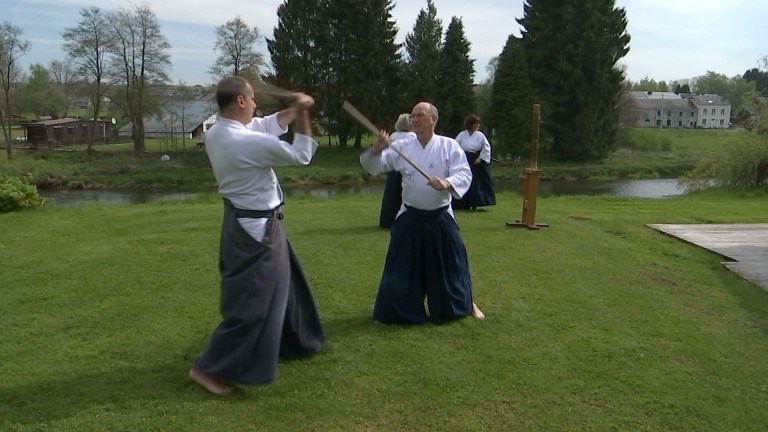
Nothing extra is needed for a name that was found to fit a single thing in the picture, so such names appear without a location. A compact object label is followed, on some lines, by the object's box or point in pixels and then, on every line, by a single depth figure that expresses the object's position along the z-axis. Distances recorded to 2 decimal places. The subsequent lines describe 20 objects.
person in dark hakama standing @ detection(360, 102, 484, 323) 5.11
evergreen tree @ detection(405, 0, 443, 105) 38.25
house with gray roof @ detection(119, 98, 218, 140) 41.67
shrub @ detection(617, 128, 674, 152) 47.75
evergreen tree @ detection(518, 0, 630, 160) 38.28
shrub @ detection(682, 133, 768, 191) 21.72
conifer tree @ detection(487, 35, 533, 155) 37.28
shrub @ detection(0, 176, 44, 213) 11.38
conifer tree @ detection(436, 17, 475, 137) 37.84
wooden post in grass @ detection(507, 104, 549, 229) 9.12
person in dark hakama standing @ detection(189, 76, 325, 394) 3.80
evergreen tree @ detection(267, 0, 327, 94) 39.19
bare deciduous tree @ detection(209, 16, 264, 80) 37.03
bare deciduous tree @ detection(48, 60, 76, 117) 37.09
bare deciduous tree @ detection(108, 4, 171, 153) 36.25
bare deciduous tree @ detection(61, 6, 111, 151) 35.72
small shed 45.24
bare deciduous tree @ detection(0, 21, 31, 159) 35.35
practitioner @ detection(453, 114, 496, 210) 10.99
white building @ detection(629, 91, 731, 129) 99.56
